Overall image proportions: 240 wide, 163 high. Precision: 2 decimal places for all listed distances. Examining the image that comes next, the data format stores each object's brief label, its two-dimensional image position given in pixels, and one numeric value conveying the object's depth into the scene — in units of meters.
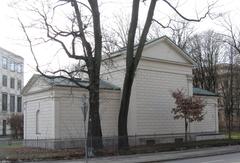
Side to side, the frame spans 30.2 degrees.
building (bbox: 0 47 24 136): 92.42
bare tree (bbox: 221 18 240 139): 54.66
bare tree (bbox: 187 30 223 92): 69.31
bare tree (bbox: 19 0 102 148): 29.41
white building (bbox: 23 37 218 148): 35.12
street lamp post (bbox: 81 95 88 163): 21.61
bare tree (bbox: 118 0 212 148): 31.58
